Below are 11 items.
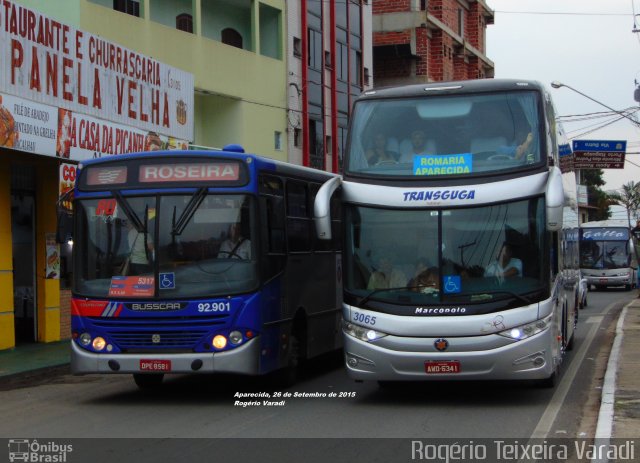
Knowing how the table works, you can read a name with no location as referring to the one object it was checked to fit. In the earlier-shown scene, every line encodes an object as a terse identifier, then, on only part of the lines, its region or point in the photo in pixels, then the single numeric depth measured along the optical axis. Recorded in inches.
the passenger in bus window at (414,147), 454.6
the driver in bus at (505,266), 436.1
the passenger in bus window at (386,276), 443.5
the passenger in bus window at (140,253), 452.8
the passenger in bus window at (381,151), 458.3
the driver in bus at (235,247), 449.4
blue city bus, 444.1
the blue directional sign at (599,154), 1955.0
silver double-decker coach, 428.5
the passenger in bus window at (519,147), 446.3
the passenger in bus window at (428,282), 438.3
